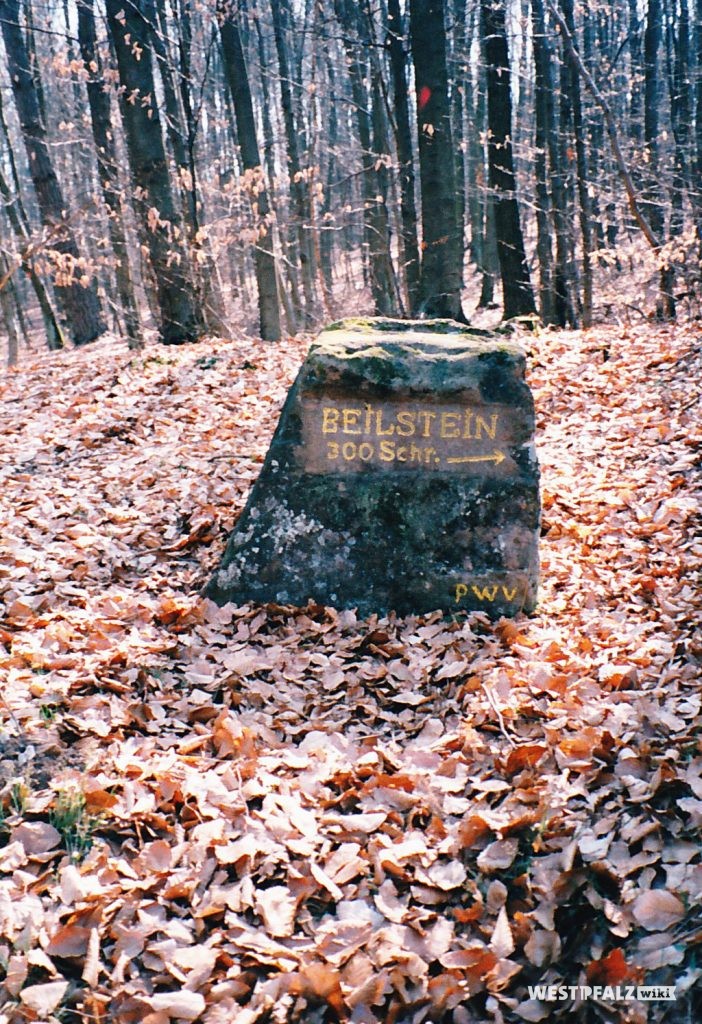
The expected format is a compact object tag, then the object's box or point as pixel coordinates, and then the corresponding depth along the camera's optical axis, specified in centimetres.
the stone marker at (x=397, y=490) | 470
